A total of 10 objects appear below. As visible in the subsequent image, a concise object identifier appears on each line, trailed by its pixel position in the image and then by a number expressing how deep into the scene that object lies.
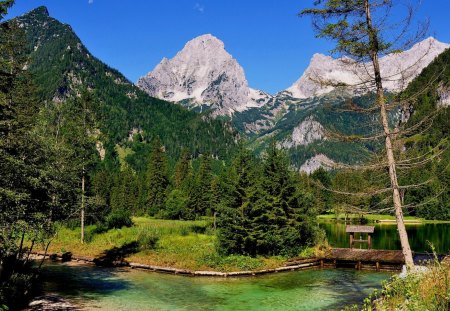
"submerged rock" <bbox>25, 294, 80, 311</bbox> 27.33
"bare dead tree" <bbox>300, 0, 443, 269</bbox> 21.34
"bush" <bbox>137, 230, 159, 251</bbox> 51.81
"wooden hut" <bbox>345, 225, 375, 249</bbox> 52.25
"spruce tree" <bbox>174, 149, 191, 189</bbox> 127.00
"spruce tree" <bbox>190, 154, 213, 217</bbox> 98.56
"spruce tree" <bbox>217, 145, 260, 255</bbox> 46.78
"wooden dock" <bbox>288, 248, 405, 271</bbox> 45.38
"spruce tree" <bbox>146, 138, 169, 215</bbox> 107.25
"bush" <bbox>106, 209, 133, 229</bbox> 62.95
